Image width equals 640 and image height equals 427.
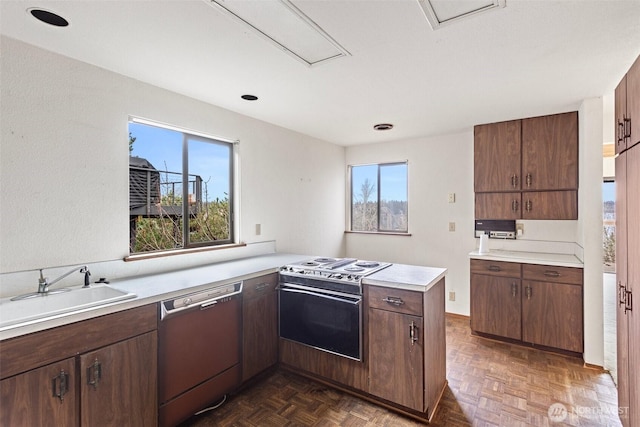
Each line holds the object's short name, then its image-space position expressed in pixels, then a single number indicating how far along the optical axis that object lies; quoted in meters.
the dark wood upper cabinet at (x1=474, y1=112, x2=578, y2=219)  3.05
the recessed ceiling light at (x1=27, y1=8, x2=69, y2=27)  1.48
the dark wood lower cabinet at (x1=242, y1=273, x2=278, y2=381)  2.33
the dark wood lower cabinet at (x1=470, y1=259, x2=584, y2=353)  2.82
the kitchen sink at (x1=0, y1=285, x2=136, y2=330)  1.46
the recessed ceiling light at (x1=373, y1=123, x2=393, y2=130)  3.46
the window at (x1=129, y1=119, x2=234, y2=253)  2.40
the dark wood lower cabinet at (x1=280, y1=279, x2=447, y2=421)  1.97
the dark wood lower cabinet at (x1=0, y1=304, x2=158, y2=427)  1.30
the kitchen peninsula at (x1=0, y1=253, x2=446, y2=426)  1.35
